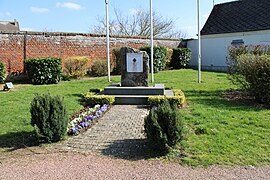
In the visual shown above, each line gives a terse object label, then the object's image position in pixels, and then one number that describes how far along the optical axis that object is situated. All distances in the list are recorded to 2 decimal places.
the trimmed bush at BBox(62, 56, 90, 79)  15.32
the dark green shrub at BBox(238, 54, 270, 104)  8.14
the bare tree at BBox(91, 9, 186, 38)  31.16
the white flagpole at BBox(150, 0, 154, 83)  13.09
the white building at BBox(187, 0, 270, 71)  19.19
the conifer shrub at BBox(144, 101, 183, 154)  4.86
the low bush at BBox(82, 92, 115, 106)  8.80
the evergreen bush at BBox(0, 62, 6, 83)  13.12
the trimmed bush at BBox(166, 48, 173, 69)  20.34
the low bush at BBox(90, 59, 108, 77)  16.62
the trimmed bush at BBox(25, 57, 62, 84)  13.49
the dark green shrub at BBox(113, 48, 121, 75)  17.30
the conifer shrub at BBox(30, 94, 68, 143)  5.43
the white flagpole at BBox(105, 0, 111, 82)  13.47
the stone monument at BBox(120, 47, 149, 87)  10.17
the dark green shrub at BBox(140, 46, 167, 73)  18.42
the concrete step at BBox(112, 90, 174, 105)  9.09
